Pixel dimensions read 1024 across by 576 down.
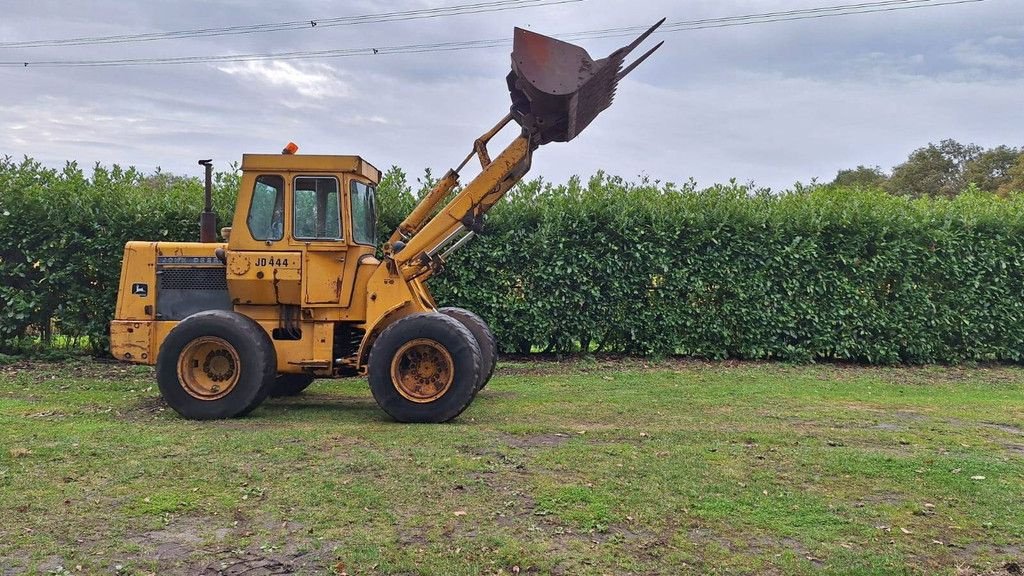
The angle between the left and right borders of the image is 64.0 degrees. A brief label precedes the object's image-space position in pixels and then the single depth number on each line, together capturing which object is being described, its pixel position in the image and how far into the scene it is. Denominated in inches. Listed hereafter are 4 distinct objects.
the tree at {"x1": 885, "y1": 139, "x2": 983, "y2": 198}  1606.8
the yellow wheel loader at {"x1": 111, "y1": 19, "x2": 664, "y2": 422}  297.0
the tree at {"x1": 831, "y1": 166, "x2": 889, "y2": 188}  1736.0
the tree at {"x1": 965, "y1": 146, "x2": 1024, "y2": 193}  1534.2
